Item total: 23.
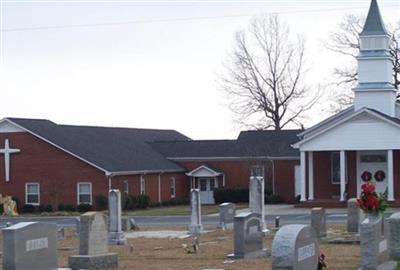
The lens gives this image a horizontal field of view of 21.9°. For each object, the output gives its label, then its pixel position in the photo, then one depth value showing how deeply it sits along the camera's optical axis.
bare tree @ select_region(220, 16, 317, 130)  82.56
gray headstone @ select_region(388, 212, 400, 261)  22.50
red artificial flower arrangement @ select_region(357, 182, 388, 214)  21.30
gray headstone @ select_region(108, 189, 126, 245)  33.68
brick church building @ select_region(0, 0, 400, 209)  54.94
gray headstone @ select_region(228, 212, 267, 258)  26.00
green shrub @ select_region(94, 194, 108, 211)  59.56
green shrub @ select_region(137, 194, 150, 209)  61.66
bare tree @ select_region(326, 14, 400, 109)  73.00
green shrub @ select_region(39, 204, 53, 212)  60.53
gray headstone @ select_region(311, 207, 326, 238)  32.54
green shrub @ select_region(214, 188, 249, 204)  65.50
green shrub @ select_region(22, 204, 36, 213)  61.25
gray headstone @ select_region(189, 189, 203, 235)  36.82
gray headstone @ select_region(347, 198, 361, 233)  34.19
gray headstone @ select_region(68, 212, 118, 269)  23.98
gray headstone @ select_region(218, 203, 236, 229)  38.72
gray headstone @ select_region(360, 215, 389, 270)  20.47
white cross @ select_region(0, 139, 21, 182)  62.38
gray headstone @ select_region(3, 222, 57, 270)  19.11
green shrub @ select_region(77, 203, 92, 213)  59.60
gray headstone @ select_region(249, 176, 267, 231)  36.09
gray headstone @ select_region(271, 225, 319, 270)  16.38
